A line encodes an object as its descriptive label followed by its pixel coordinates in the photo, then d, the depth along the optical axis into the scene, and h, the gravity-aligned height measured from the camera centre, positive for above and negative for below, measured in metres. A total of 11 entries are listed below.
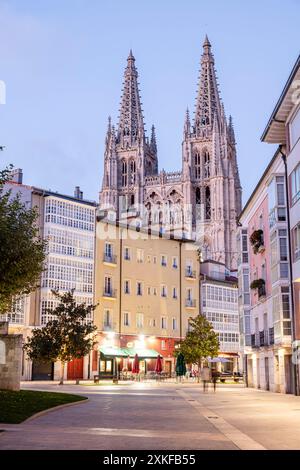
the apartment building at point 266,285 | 37.06 +5.43
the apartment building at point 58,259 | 67.62 +11.99
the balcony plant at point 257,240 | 43.72 +8.60
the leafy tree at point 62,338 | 50.75 +2.33
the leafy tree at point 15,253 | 23.53 +4.24
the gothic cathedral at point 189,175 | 158.88 +50.58
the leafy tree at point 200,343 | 64.38 +2.48
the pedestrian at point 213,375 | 38.99 -0.41
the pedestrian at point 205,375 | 39.19 -0.41
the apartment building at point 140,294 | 74.69 +8.97
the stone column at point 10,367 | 30.09 +0.04
